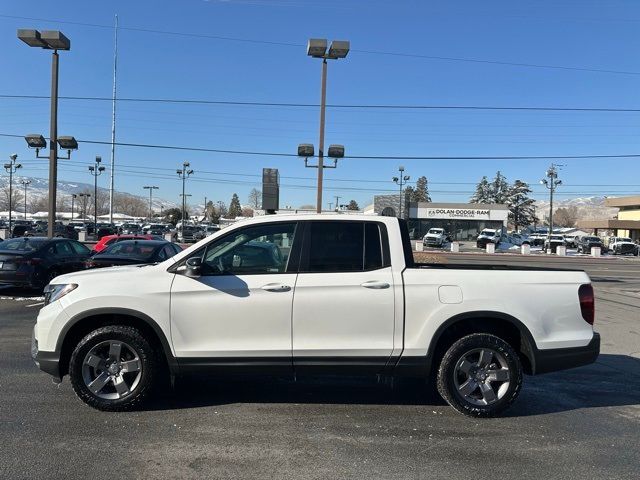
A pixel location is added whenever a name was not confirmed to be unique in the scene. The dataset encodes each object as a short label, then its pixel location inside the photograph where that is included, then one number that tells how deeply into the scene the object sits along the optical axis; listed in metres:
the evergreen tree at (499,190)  121.81
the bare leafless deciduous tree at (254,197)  137.19
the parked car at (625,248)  53.41
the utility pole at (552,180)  66.19
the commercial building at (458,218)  74.06
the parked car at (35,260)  11.98
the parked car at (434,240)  50.76
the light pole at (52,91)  16.38
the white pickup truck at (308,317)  4.83
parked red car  19.19
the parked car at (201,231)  51.75
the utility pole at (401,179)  43.34
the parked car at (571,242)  61.03
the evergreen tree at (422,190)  131.38
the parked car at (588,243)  54.61
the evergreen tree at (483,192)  126.06
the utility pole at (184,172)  63.55
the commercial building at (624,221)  73.69
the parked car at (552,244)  51.66
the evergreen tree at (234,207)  143.07
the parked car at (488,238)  53.59
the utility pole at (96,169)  55.31
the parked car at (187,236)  50.83
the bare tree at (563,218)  187.12
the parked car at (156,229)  57.05
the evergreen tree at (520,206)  116.96
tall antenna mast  47.43
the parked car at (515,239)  62.20
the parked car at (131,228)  60.95
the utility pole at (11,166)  58.75
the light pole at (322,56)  16.53
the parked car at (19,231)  40.28
